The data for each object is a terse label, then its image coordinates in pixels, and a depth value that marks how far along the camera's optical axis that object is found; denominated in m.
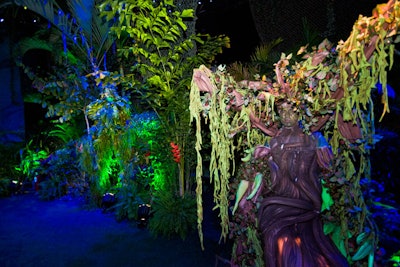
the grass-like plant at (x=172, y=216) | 4.64
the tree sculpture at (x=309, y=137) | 1.85
